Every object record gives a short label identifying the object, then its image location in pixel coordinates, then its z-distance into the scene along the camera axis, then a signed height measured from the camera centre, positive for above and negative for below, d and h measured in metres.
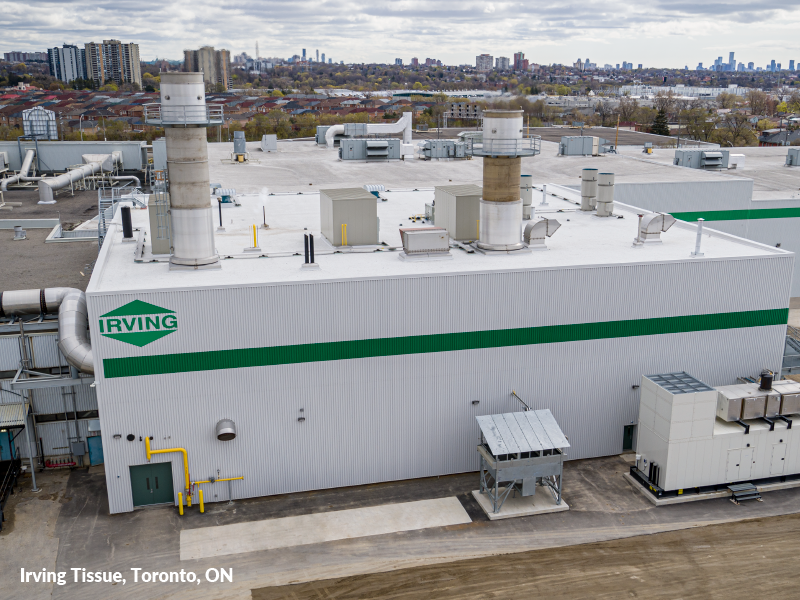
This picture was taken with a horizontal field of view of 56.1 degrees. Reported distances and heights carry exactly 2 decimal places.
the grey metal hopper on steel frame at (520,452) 23.27 -10.38
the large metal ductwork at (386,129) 68.44 -1.58
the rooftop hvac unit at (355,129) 68.06 -1.55
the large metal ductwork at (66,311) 23.84 -6.56
